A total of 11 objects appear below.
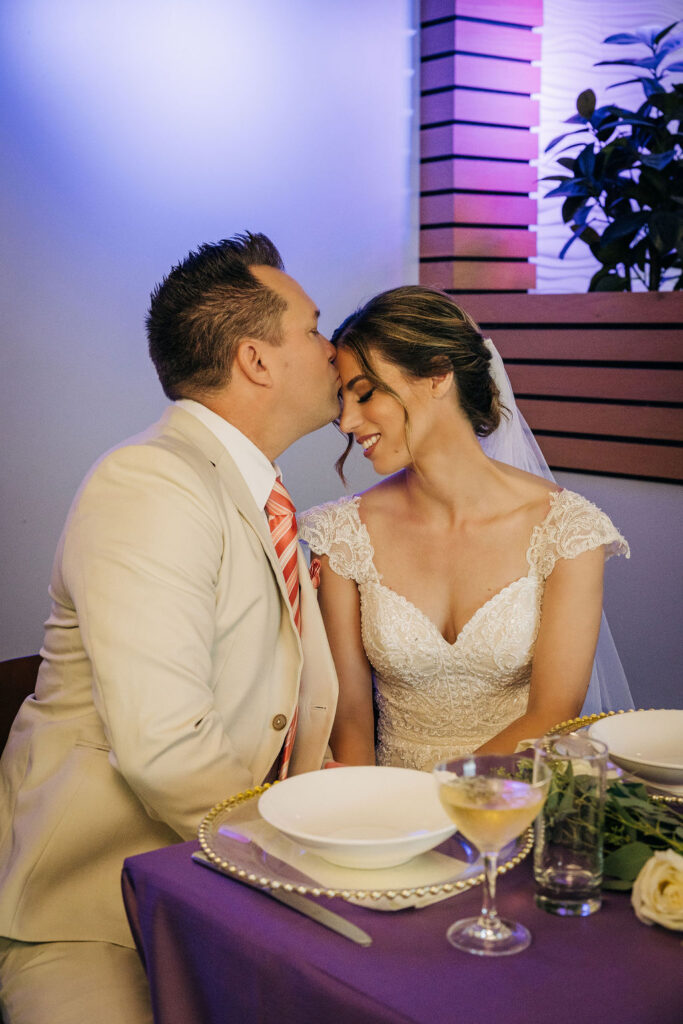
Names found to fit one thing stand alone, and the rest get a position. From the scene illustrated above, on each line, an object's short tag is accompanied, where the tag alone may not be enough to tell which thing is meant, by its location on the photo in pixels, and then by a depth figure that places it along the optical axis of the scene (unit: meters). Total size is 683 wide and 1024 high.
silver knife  1.10
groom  1.67
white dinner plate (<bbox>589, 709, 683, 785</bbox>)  1.47
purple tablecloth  1.00
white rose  1.09
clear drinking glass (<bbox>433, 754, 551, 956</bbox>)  1.07
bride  2.34
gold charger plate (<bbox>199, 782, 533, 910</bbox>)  1.16
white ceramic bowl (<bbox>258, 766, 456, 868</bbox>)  1.19
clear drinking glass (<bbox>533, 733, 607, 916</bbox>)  1.17
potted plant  4.14
